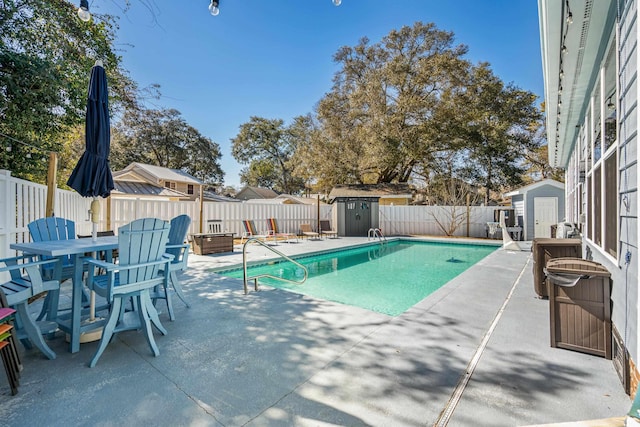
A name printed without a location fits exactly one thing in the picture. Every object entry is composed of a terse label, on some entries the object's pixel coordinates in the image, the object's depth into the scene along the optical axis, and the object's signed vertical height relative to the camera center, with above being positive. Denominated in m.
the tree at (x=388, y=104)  19.19 +8.02
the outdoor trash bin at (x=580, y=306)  2.44 -0.75
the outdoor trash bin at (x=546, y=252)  3.96 -0.47
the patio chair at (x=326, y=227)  14.51 -0.44
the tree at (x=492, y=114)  19.27 +6.70
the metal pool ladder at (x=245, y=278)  4.39 -0.88
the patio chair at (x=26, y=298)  2.39 -0.63
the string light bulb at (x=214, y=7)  3.75 +2.67
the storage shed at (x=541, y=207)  12.20 +0.43
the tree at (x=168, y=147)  27.16 +7.31
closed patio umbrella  3.19 +0.79
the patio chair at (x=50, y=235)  3.30 -0.19
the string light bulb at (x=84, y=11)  3.48 +2.43
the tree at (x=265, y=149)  35.16 +8.43
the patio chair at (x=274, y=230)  11.88 -0.51
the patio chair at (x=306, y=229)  13.74 -0.52
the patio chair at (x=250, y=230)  11.49 -0.44
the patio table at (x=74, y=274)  2.53 -0.52
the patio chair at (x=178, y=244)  3.73 -0.35
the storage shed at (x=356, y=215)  15.22 +0.16
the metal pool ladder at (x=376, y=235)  13.38 -0.82
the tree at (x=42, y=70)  4.91 +2.56
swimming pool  5.66 -1.40
